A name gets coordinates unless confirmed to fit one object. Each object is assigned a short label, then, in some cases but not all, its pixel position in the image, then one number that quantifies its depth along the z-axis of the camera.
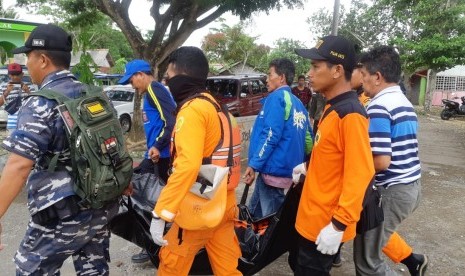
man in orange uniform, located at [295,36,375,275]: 2.04
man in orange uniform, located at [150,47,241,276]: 2.15
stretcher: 2.67
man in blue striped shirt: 2.64
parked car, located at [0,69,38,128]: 12.01
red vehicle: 12.98
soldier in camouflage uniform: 1.98
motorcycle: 18.47
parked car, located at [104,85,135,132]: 12.70
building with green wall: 18.09
